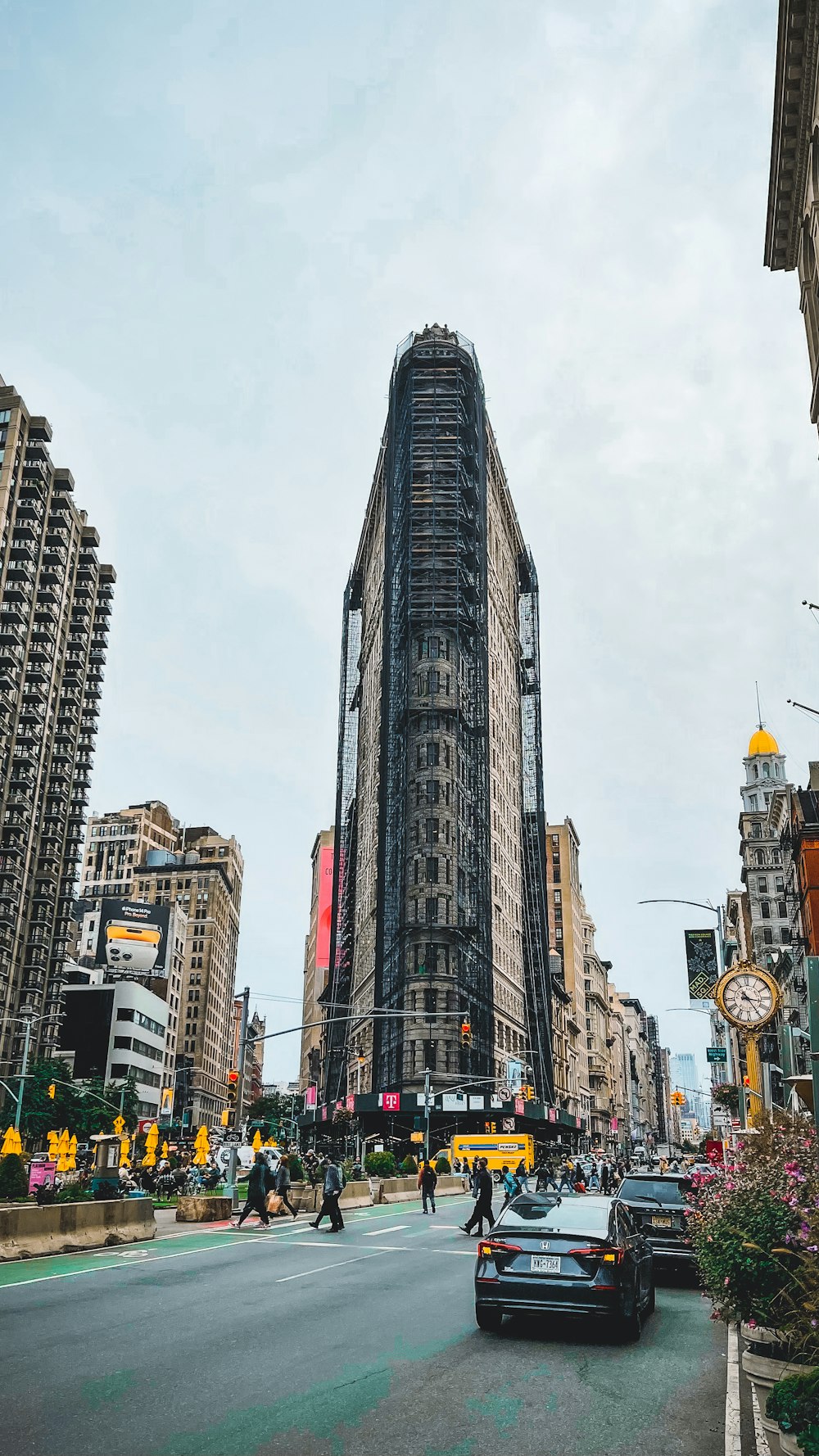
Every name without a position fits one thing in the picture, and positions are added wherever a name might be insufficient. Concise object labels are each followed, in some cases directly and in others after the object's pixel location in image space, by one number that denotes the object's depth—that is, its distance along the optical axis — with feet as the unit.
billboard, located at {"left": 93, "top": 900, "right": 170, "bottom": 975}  413.39
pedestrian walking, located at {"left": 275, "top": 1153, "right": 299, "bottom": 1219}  100.48
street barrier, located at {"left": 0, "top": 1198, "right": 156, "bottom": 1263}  61.93
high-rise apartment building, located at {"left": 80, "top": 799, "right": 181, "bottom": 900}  617.62
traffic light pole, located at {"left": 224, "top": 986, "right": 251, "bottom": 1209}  107.55
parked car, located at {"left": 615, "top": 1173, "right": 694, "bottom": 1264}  59.21
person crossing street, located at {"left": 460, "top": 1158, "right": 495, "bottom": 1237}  80.84
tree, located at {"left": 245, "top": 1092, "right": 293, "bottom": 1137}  559.79
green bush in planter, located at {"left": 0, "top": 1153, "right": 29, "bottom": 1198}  81.35
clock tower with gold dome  301.84
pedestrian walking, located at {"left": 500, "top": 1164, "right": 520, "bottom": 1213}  128.89
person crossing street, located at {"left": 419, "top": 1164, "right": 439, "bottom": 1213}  118.21
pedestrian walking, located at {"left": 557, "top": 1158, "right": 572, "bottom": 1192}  177.05
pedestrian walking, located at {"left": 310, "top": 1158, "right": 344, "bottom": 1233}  86.17
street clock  66.39
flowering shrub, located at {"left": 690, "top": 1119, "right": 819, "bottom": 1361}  27.86
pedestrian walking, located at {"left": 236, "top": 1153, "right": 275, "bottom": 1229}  88.07
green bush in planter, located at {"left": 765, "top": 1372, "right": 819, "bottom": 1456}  19.97
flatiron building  284.00
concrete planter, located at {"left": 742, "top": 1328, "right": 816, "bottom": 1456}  29.91
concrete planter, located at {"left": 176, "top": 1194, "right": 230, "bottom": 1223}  92.53
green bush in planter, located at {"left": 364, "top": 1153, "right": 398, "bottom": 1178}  166.81
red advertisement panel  559.30
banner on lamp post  98.53
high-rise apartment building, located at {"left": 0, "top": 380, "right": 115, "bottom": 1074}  318.24
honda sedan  38.99
